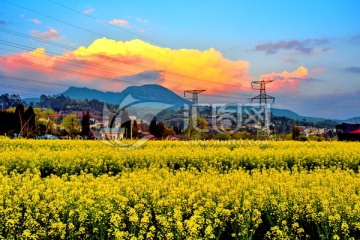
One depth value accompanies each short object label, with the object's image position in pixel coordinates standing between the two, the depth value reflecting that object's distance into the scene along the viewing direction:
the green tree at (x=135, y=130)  83.75
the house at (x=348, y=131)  50.47
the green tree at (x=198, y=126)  64.74
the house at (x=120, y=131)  81.75
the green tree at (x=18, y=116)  71.12
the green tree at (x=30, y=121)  62.22
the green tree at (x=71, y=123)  92.34
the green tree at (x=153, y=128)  75.25
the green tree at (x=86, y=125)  83.19
